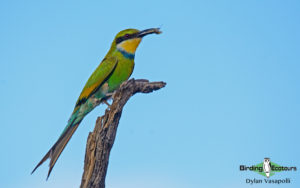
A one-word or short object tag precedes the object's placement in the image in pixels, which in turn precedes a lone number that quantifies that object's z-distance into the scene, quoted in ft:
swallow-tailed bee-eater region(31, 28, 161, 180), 32.48
